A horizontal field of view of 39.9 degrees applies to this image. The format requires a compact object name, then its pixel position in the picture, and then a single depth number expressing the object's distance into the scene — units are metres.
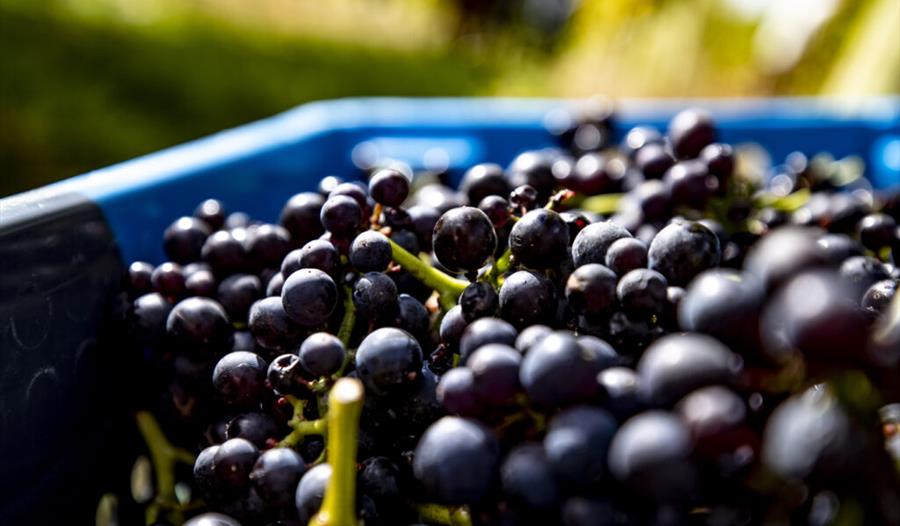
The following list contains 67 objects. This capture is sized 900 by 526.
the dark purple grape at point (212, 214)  0.37
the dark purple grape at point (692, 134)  0.39
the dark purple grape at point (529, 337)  0.26
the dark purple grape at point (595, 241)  0.29
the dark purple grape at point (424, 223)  0.33
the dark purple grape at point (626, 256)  0.28
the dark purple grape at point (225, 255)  0.34
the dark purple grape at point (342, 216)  0.31
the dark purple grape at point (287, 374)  0.28
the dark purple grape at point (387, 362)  0.27
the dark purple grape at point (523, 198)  0.32
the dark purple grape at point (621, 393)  0.24
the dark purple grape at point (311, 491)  0.26
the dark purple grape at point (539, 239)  0.29
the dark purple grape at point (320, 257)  0.30
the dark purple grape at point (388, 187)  0.33
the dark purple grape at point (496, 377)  0.25
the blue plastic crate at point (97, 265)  0.31
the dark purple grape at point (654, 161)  0.39
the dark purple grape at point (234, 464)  0.28
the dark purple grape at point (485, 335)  0.27
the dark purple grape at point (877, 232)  0.36
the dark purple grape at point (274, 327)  0.30
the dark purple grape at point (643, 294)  0.27
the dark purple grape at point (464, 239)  0.30
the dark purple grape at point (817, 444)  0.22
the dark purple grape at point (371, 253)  0.30
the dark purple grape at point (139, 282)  0.34
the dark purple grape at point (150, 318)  0.33
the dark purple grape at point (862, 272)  0.31
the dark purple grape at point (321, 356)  0.28
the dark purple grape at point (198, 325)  0.32
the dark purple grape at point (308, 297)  0.29
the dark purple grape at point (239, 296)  0.33
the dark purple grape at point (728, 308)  0.24
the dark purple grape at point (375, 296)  0.29
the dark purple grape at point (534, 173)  0.37
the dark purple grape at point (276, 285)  0.32
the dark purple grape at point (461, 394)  0.25
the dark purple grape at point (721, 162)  0.37
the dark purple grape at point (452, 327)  0.29
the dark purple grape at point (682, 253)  0.29
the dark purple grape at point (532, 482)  0.24
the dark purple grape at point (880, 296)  0.29
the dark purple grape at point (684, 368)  0.23
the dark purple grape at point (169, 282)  0.34
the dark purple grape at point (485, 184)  0.37
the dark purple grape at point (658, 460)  0.23
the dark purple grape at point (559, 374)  0.25
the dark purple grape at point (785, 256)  0.23
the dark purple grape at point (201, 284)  0.34
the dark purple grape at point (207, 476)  0.28
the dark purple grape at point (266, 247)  0.34
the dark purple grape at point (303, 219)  0.34
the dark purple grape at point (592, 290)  0.28
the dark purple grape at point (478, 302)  0.28
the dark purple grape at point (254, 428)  0.29
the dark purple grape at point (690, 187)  0.36
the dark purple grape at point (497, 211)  0.32
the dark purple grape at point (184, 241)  0.36
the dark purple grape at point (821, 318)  0.22
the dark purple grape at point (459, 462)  0.25
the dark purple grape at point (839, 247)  0.33
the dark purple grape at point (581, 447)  0.24
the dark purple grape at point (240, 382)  0.30
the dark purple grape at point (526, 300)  0.28
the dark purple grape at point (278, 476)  0.27
